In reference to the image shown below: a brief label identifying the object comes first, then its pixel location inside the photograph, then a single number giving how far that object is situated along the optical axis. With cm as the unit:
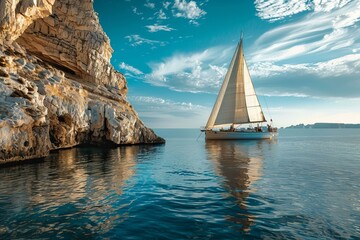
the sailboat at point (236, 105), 7225
